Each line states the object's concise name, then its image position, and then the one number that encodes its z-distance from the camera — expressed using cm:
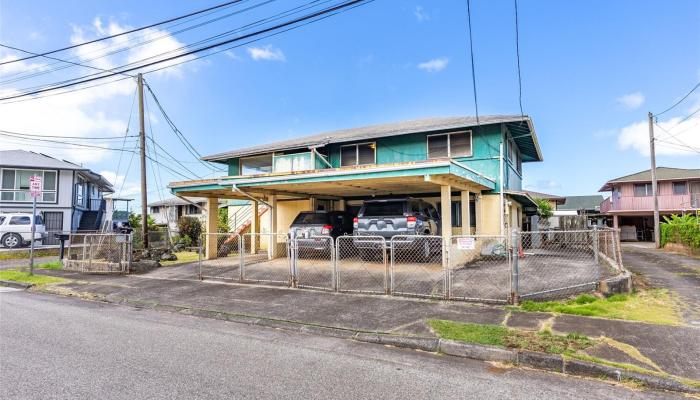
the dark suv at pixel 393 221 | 1095
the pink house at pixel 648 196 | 2978
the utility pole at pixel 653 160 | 2332
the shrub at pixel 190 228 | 2152
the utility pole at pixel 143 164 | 1631
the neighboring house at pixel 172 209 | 4359
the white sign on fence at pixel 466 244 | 746
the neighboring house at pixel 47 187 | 2550
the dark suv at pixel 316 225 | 1254
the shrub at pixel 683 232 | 1680
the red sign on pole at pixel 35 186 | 1171
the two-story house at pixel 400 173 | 1124
